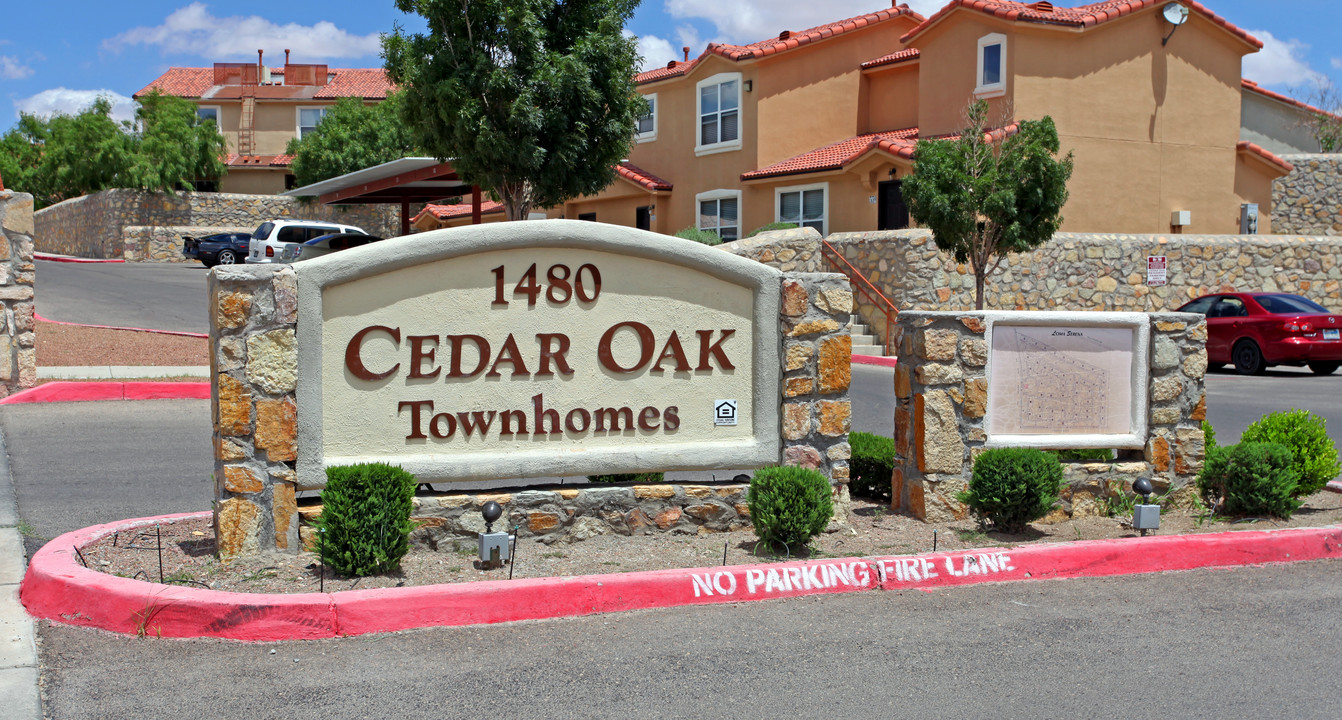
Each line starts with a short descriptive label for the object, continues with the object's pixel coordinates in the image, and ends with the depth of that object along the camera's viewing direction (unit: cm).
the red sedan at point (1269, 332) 1934
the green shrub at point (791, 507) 632
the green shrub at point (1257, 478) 759
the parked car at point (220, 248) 3603
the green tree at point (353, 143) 4244
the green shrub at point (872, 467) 815
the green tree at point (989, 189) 1789
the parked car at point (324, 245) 2870
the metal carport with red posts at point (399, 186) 2448
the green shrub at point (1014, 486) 695
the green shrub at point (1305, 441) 798
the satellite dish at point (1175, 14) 2511
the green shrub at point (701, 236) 2455
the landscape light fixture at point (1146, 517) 692
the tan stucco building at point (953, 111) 2472
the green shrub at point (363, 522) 573
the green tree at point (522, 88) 2005
